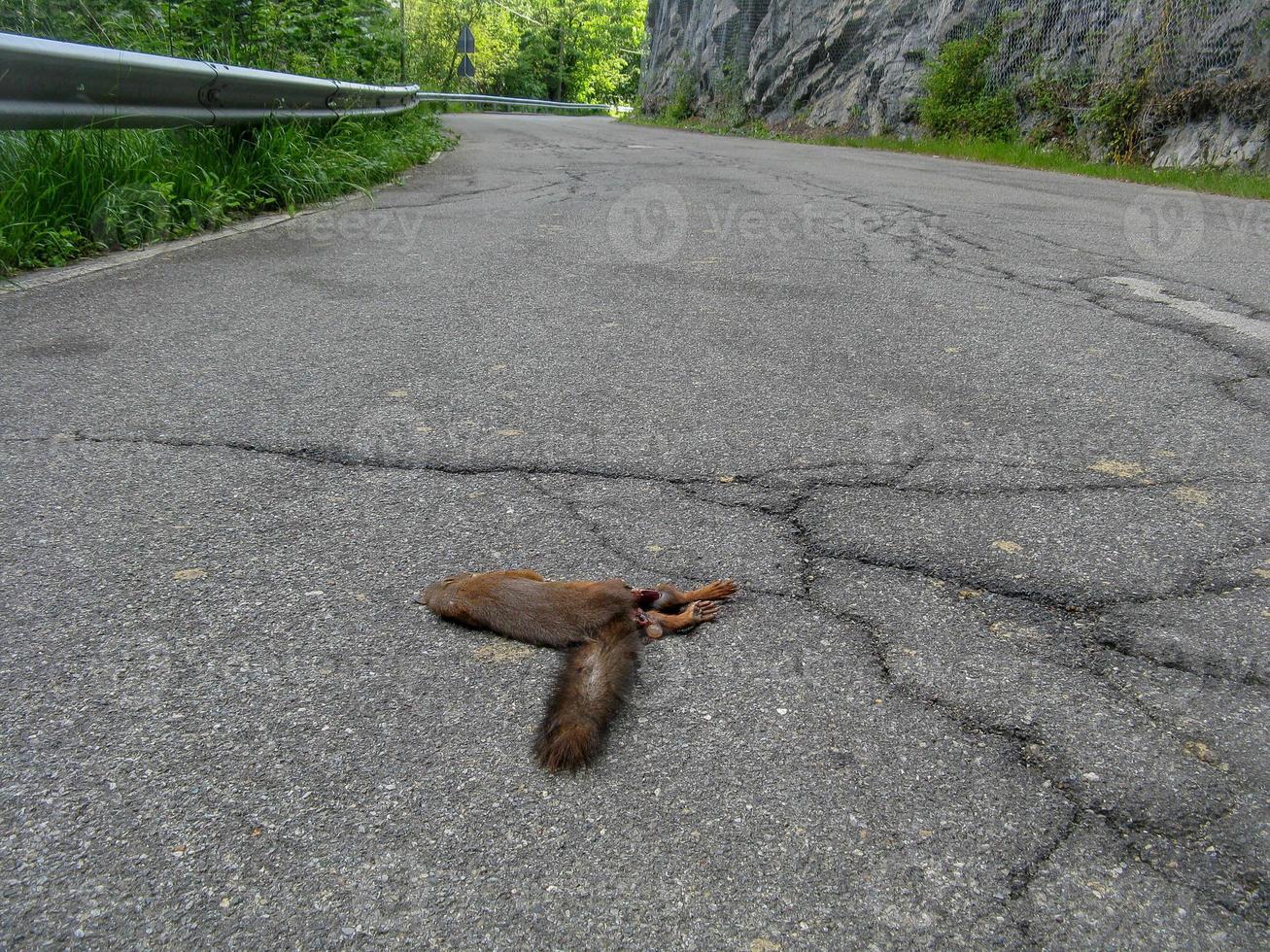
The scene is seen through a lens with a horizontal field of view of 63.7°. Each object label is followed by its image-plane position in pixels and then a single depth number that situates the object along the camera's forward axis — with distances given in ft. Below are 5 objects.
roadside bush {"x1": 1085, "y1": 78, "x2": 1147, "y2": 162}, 44.19
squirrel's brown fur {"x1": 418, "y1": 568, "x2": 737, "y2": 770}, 6.51
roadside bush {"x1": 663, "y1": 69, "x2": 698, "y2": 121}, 100.73
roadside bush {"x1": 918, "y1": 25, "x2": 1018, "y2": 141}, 53.11
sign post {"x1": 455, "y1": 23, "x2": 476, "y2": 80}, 102.37
